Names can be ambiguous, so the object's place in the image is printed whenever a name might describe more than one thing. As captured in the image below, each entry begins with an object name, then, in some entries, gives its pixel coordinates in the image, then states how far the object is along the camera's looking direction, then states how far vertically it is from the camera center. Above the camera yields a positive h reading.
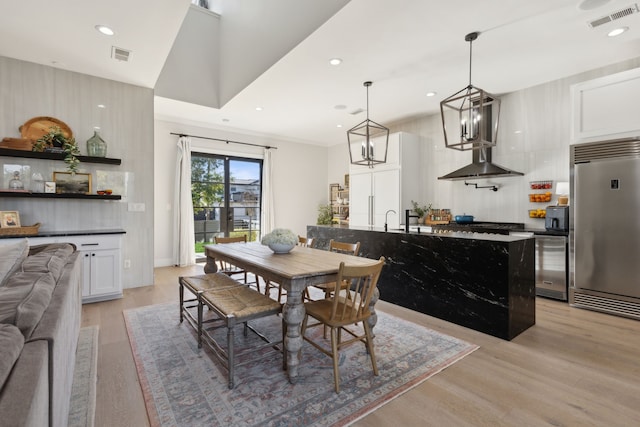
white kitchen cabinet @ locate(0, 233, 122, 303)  3.65 -0.64
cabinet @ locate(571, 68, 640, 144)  3.29 +1.16
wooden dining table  2.06 -0.41
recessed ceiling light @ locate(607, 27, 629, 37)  3.08 +1.80
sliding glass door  6.42 +0.34
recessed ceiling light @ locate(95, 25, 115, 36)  2.96 +1.73
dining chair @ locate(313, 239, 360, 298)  2.91 -0.39
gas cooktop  4.38 -0.20
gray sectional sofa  0.76 -0.40
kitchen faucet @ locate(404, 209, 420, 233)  3.62 -0.12
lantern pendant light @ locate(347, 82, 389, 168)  4.36 +1.31
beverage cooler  3.82 -0.66
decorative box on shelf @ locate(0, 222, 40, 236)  3.31 -0.21
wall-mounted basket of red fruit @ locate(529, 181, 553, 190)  4.35 +0.40
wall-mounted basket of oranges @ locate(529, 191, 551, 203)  4.34 +0.22
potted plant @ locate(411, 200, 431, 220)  5.76 +0.07
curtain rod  6.04 +1.49
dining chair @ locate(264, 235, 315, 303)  3.75 -0.36
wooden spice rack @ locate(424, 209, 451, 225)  5.34 -0.07
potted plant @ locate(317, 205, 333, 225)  7.72 -0.09
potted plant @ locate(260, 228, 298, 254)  2.82 -0.26
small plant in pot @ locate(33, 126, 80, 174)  3.60 +0.77
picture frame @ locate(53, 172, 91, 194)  3.82 +0.36
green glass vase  3.95 +0.82
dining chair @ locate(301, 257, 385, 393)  1.96 -0.69
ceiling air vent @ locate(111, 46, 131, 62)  3.35 +1.73
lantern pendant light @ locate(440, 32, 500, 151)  2.86 +0.89
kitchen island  2.78 -0.64
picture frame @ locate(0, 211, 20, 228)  3.38 -0.09
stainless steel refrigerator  3.26 -0.15
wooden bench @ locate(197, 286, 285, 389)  2.02 -0.67
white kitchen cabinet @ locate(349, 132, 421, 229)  5.69 +0.54
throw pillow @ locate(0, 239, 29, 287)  1.63 -0.26
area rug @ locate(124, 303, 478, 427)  1.77 -1.12
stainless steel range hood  4.46 +0.63
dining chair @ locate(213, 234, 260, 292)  3.53 -0.36
